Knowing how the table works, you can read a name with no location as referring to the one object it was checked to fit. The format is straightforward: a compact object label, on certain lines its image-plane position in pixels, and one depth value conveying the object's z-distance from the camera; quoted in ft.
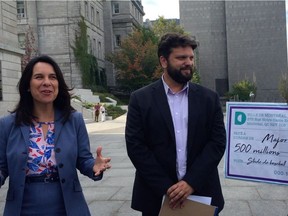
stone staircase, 102.01
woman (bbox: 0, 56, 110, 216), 8.95
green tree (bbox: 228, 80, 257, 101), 192.95
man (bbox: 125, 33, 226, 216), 10.11
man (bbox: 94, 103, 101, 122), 97.68
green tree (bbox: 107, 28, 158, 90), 152.46
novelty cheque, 14.08
